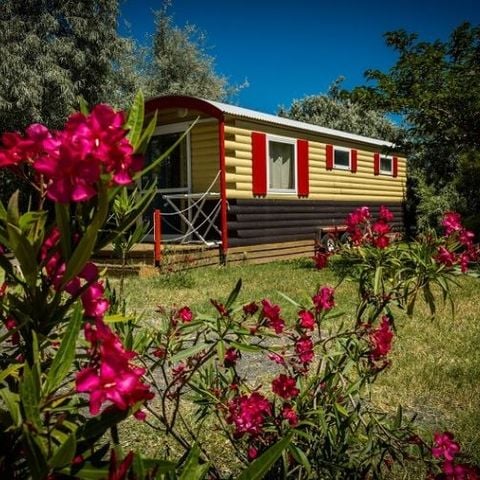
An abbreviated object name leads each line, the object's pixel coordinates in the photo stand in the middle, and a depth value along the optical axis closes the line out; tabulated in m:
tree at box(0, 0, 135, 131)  16.48
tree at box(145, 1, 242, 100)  30.25
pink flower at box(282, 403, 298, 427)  1.98
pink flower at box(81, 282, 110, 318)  1.17
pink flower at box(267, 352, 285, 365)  2.14
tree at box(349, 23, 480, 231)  11.73
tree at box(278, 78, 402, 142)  34.59
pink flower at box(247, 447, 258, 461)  2.07
